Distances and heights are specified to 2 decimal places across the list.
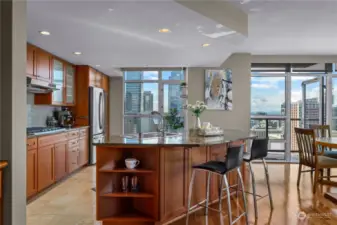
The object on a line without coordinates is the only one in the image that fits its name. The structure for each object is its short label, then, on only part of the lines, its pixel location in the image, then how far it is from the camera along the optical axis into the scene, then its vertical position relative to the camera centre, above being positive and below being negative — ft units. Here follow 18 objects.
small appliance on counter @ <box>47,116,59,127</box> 17.65 -0.64
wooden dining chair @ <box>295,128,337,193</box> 13.48 -2.24
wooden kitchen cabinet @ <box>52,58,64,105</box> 16.43 +1.97
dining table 12.38 -1.38
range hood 13.14 +1.34
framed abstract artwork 21.29 +1.76
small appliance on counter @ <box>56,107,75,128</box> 18.56 -0.43
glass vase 12.51 -0.58
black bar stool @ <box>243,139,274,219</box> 10.85 -1.60
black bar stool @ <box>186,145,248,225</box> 8.85 -1.82
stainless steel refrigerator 19.69 -0.23
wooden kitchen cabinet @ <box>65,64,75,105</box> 18.24 +1.92
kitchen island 9.30 -2.37
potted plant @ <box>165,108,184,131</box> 23.96 -0.52
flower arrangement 12.67 +0.20
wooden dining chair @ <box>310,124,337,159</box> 17.47 -1.15
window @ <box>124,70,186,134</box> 24.82 +1.57
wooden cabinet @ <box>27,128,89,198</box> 12.12 -2.43
